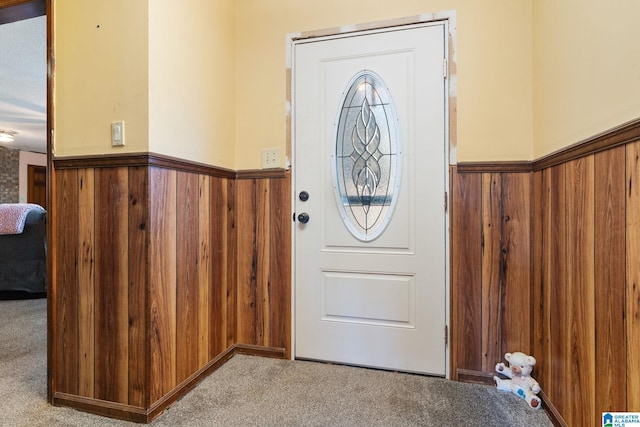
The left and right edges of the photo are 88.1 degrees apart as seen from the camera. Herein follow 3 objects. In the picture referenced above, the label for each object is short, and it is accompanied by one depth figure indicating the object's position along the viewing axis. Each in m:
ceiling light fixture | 5.33
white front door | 1.73
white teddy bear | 1.49
